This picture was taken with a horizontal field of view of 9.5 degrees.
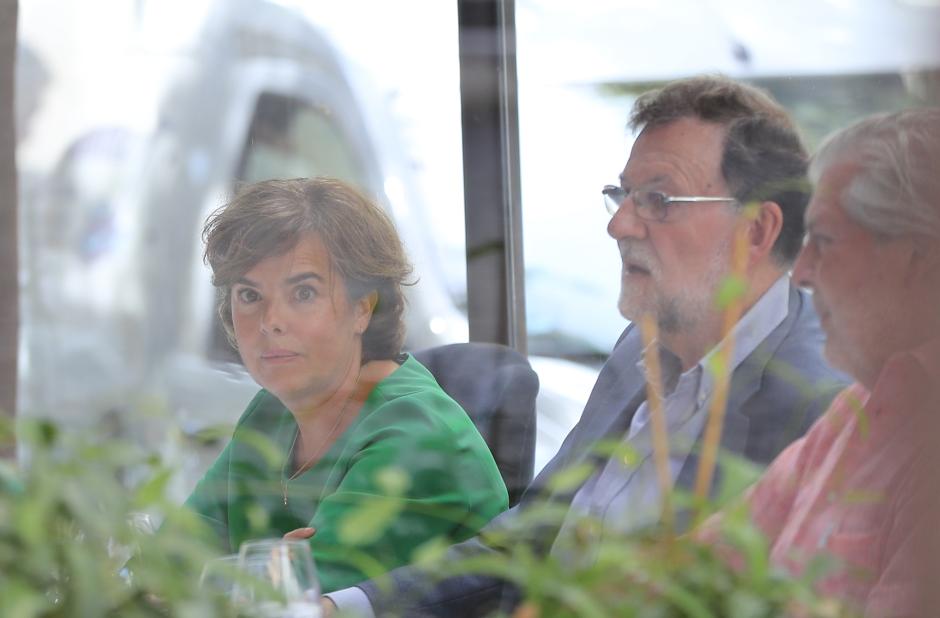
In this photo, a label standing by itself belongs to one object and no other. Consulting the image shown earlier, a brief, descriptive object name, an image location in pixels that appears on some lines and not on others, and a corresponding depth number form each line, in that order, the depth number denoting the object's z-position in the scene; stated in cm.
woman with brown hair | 558
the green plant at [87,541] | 476
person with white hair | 520
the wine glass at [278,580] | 499
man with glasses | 532
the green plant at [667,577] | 497
